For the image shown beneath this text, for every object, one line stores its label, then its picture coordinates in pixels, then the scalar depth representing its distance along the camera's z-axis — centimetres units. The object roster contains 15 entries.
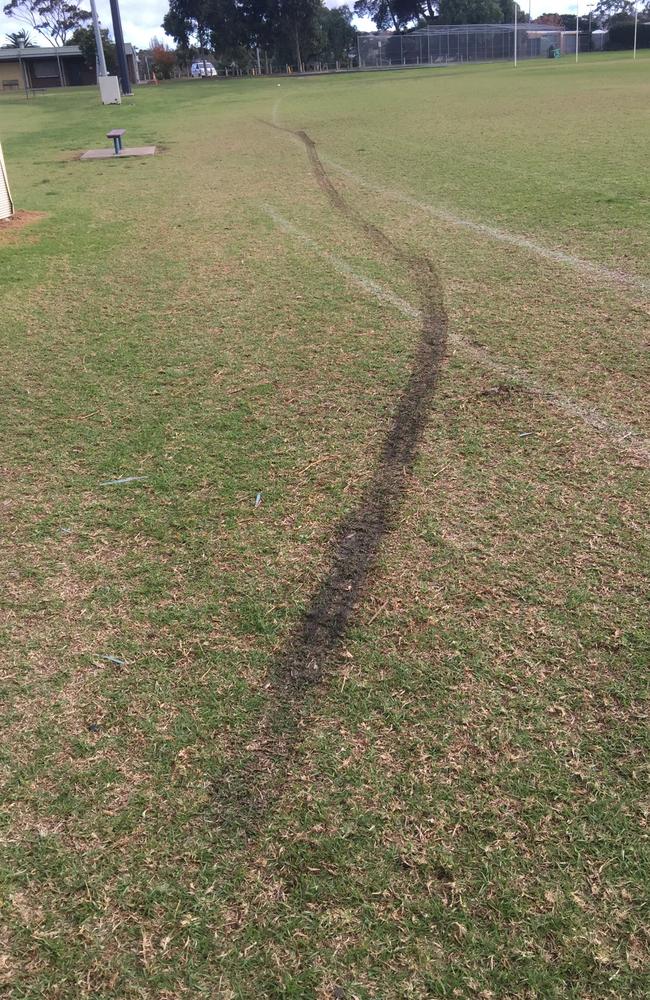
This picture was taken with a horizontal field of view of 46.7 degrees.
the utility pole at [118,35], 3344
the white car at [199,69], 7244
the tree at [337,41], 7456
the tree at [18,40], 7600
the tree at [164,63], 6391
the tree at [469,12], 8994
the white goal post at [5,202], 969
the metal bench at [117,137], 1611
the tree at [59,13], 9300
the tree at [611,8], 10831
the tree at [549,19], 10852
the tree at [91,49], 5634
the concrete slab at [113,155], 1659
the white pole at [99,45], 3302
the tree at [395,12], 9269
